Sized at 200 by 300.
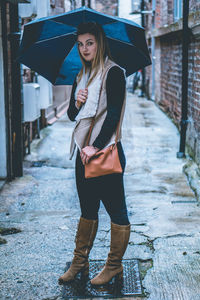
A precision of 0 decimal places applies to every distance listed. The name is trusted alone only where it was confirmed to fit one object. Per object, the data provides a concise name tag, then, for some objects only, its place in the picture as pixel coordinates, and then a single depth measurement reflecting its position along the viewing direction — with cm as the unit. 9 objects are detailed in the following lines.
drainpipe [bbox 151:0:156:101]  1539
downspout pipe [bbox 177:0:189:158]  731
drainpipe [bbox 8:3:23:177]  616
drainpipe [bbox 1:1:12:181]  594
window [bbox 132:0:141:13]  2510
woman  299
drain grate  319
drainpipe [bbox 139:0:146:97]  1842
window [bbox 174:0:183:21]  1127
